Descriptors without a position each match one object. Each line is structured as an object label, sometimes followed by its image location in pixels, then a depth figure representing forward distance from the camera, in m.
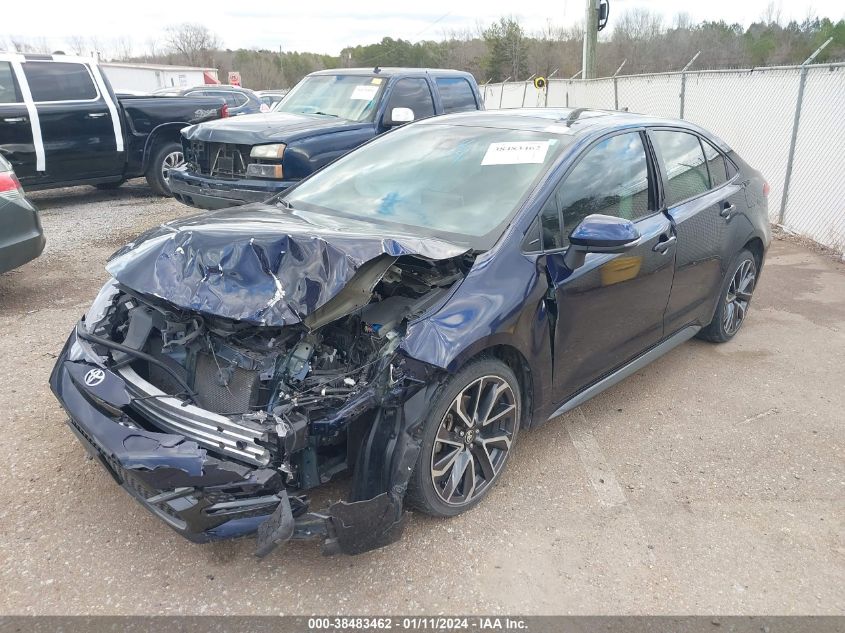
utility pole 16.53
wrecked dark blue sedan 2.39
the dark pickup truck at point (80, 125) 7.96
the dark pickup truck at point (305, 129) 6.44
